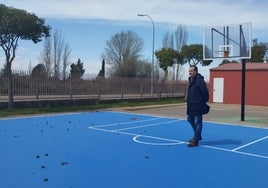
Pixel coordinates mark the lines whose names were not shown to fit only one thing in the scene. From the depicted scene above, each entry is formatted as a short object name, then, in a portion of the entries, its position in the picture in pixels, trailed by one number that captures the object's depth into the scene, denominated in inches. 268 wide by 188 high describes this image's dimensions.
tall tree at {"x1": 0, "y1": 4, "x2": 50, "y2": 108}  437.8
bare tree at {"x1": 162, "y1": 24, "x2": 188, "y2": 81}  1485.4
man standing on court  250.4
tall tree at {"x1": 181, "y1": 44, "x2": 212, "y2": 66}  1275.2
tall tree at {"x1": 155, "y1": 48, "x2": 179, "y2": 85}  1094.2
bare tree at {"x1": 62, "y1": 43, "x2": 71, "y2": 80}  1225.0
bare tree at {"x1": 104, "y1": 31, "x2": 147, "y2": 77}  1597.0
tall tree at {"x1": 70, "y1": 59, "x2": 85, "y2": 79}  1366.8
